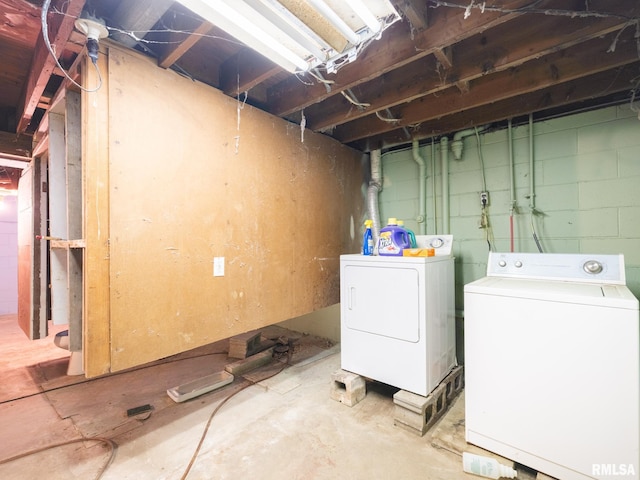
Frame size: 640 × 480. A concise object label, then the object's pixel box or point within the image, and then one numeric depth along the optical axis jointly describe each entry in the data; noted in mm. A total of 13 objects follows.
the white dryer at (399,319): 1815
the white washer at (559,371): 1191
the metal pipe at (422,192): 2752
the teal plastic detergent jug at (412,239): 2351
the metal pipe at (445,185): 2613
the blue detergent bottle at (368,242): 2367
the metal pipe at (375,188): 2953
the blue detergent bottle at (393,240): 2109
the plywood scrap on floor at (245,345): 2830
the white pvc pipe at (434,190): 2701
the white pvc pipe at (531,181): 2232
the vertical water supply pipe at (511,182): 2307
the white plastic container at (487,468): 1375
